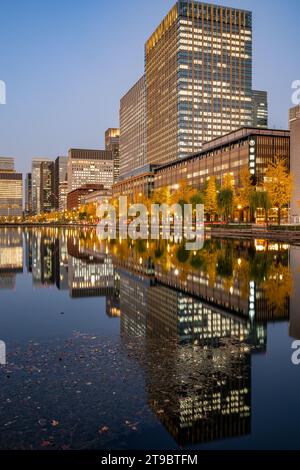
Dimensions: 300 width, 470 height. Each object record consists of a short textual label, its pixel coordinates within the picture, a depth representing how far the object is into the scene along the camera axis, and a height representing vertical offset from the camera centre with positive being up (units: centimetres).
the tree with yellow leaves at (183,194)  13223 +1104
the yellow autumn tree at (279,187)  9219 +888
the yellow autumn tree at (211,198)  11557 +807
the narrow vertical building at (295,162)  11599 +1884
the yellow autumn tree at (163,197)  14473 +1067
